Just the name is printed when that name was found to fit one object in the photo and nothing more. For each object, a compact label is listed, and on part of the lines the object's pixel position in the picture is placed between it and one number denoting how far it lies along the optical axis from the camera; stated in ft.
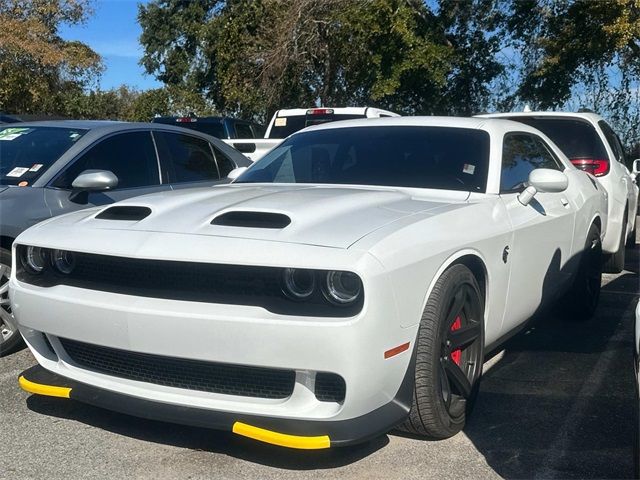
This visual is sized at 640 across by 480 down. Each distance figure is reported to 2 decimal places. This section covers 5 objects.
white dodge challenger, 9.25
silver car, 15.34
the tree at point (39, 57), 70.03
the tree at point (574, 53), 53.21
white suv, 23.67
